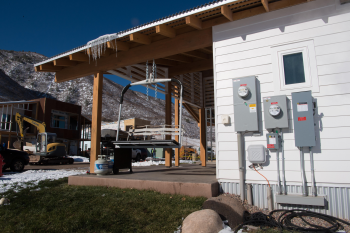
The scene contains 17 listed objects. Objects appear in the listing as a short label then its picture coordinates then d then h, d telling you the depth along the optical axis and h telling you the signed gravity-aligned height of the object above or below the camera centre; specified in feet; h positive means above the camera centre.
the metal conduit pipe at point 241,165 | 13.37 -1.25
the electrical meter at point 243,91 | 13.61 +2.94
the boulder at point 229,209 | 10.82 -3.07
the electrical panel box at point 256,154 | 12.94 -0.61
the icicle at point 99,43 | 18.66 +8.16
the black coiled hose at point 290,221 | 9.88 -3.49
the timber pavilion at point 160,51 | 14.88 +7.96
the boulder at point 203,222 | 9.52 -3.23
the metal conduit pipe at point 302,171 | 12.00 -1.46
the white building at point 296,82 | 11.67 +3.33
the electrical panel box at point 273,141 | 12.76 +0.08
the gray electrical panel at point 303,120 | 11.89 +1.13
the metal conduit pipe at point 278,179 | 12.53 -1.92
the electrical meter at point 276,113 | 12.65 +1.60
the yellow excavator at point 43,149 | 51.45 -0.85
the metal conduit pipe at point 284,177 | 12.46 -1.81
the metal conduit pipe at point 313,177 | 11.81 -1.73
